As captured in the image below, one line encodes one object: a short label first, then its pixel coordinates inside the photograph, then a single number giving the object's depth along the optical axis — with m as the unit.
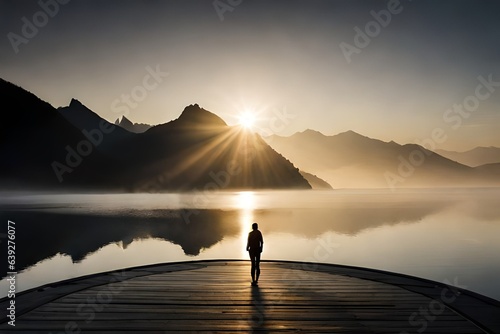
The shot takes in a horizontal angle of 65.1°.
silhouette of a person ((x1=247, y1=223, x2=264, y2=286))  13.13
